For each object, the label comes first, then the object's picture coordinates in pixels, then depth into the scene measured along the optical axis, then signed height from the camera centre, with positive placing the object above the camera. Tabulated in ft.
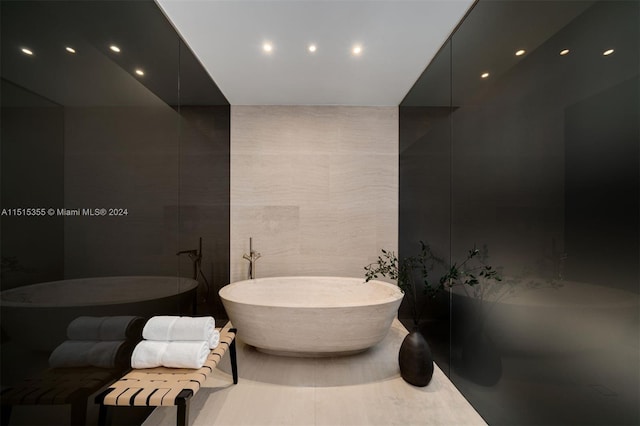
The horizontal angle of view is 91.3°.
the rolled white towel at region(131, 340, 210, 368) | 5.55 -2.53
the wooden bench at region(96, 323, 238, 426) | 4.57 -2.75
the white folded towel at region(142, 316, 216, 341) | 5.84 -2.18
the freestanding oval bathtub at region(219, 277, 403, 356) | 7.88 -2.86
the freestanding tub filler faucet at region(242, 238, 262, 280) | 11.76 -1.66
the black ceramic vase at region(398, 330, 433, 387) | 7.28 -3.46
